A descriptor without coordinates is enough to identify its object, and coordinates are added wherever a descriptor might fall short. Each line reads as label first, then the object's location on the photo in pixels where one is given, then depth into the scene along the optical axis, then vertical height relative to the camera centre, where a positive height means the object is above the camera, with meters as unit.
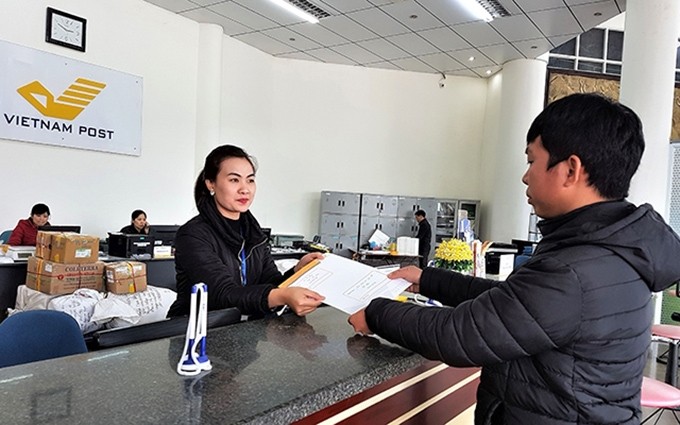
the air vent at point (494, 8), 6.39 +2.55
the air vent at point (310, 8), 6.62 +2.52
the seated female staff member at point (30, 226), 5.08 -0.45
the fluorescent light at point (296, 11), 6.65 +2.51
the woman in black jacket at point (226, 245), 1.54 -0.19
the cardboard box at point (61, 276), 3.52 -0.66
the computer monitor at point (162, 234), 4.93 -0.45
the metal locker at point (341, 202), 9.13 -0.09
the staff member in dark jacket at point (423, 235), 8.71 -0.58
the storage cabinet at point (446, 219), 9.38 -0.30
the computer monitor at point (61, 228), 4.70 -0.43
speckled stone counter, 0.85 -0.38
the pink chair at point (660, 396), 2.23 -0.83
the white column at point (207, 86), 7.41 +1.55
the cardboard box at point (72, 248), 3.59 -0.46
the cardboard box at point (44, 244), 3.67 -0.46
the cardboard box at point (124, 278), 3.66 -0.67
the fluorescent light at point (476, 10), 6.41 +2.54
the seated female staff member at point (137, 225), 5.99 -0.46
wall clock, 5.70 +1.79
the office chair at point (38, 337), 1.70 -0.54
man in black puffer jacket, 0.93 -0.16
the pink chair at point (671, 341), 3.41 -0.88
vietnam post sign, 5.48 +0.97
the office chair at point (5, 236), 5.23 -0.58
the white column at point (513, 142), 8.60 +1.12
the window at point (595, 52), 9.07 +2.84
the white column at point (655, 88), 5.02 +1.25
